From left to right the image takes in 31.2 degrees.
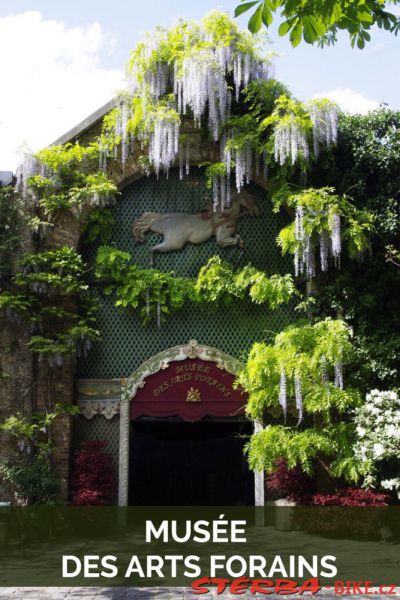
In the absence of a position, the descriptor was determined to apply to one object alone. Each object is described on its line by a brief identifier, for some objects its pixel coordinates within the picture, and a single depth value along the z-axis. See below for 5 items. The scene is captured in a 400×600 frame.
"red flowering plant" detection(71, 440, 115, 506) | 10.55
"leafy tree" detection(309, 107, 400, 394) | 10.85
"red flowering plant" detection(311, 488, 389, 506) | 9.66
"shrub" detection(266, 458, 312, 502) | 10.35
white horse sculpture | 11.84
